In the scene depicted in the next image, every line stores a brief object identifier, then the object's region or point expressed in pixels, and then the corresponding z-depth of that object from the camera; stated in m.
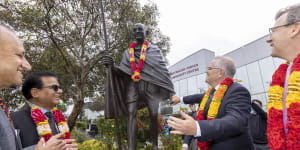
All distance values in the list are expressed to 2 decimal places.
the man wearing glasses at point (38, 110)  1.86
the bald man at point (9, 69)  1.14
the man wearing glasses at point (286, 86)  1.34
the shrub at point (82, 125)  19.92
